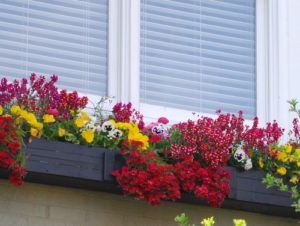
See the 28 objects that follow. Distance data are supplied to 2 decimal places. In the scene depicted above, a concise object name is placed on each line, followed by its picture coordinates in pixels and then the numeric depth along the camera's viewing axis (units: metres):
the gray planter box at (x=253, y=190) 10.50
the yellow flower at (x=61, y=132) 10.18
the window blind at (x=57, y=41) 10.92
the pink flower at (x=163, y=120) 10.62
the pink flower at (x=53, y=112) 10.22
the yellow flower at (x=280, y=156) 10.68
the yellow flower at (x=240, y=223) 8.22
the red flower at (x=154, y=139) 10.33
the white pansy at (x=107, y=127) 10.36
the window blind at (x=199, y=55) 11.29
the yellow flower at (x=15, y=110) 10.03
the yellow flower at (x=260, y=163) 10.62
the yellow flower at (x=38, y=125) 10.05
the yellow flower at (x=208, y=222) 8.21
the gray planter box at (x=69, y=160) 10.02
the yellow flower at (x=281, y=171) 10.63
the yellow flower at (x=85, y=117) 10.34
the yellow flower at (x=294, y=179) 10.66
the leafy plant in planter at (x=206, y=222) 8.23
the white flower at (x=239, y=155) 10.52
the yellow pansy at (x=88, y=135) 10.23
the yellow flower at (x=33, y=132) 10.01
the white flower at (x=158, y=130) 10.51
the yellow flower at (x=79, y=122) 10.27
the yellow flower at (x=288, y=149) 10.72
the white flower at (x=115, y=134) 10.32
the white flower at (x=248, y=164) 10.53
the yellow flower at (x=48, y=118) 10.15
